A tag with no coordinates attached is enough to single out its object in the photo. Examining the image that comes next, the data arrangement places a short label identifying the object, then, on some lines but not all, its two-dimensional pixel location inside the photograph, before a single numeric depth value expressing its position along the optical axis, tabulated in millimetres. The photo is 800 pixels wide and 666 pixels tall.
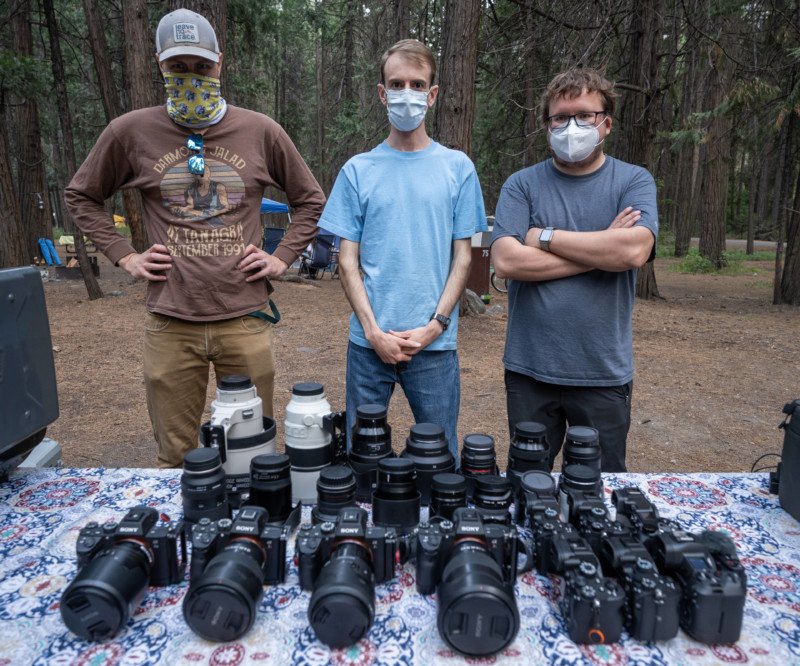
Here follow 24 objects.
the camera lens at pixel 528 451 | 1954
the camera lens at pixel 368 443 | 1937
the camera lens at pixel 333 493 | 1731
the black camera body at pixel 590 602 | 1375
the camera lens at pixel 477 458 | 1896
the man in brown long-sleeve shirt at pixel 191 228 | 2652
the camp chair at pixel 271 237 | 17842
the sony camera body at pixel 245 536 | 1471
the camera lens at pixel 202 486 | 1722
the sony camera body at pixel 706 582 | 1372
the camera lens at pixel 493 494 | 1767
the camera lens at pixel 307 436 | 1930
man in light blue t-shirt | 2562
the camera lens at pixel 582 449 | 1961
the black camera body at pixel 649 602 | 1373
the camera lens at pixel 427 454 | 1855
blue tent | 17103
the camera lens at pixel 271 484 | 1760
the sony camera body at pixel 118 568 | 1357
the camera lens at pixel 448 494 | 1729
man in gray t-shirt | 2492
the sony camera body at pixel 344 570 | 1335
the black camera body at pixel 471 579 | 1303
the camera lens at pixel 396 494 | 1712
